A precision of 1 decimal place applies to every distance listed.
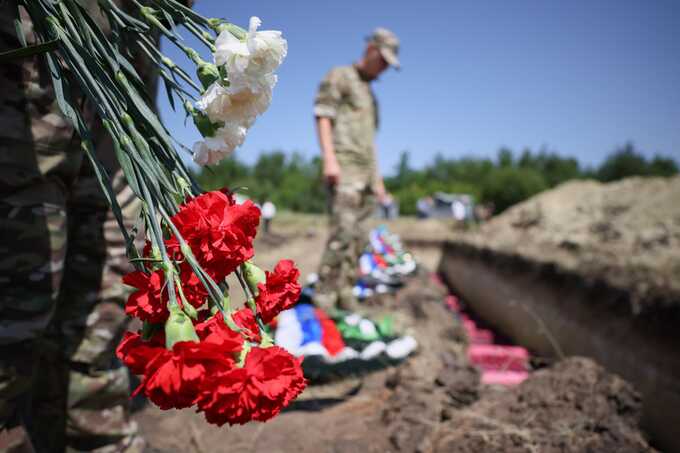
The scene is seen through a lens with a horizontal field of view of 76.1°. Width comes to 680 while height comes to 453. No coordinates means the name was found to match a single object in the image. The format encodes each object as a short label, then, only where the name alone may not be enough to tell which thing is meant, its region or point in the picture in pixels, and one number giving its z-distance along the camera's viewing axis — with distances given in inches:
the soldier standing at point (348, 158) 133.0
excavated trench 68.5
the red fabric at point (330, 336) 99.9
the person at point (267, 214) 487.8
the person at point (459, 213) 524.7
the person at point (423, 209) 924.0
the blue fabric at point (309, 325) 100.7
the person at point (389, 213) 915.5
